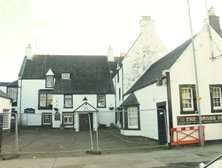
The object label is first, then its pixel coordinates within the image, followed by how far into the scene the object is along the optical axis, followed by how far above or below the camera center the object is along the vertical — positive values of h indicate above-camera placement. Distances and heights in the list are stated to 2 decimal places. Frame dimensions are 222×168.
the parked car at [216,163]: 4.84 -0.92
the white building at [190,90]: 18.27 +1.55
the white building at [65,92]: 37.41 +3.32
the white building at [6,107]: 29.80 +1.12
